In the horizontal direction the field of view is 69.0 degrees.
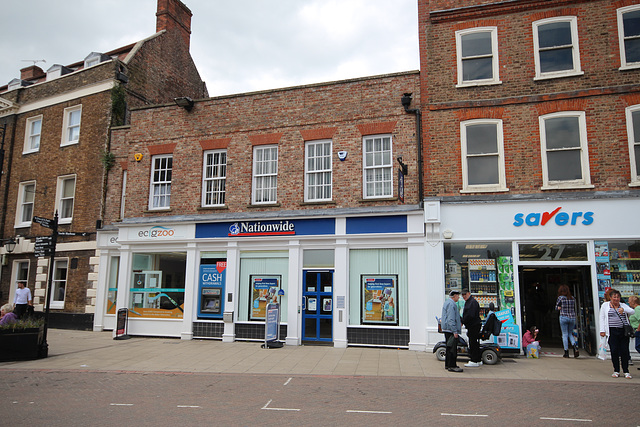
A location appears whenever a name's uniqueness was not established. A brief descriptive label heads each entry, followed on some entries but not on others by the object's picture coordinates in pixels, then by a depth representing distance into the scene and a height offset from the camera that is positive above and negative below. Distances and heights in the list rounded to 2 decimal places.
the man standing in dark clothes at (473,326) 10.52 -0.83
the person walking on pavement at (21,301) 16.06 -0.59
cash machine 15.23 -0.13
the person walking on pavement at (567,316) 11.82 -0.64
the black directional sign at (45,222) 13.13 +1.75
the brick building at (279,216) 13.71 +2.20
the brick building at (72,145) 18.75 +6.03
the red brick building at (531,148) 12.20 +3.86
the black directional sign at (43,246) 13.59 +1.09
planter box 11.60 -1.51
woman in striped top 9.41 -0.81
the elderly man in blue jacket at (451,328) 10.18 -0.86
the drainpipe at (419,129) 13.53 +4.65
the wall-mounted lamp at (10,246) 19.31 +1.53
